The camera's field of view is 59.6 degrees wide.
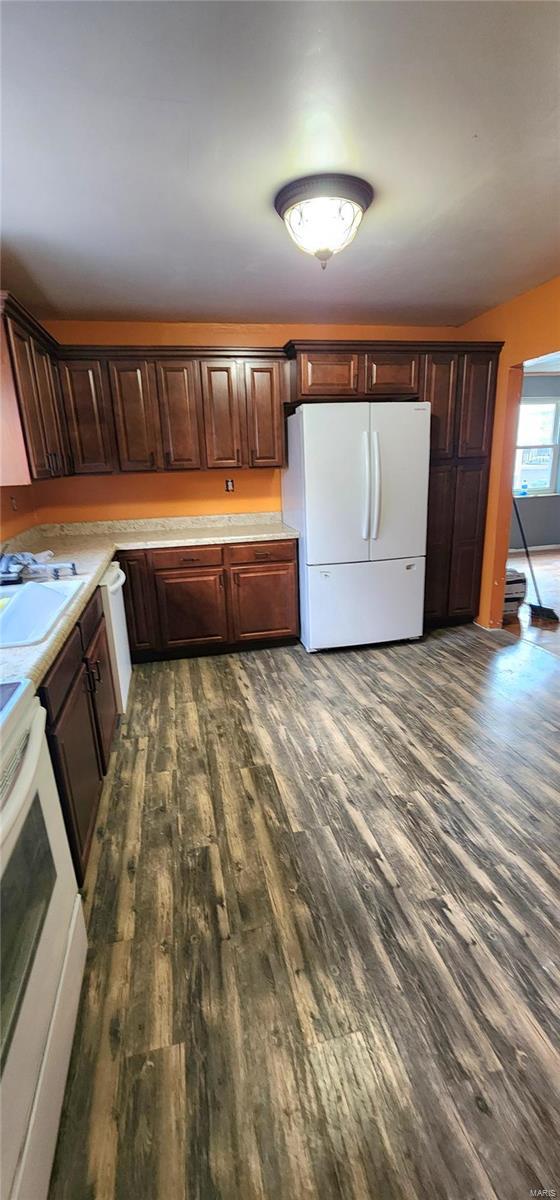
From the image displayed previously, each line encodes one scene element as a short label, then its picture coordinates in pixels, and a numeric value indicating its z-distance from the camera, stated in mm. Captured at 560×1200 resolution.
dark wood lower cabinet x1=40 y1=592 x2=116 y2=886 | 1473
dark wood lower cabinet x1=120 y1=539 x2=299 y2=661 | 3436
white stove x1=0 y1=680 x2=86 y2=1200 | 862
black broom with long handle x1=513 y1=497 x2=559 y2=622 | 4305
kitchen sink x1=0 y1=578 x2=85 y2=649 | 1941
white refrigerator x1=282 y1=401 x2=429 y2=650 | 3254
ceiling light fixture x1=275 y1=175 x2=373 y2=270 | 1891
